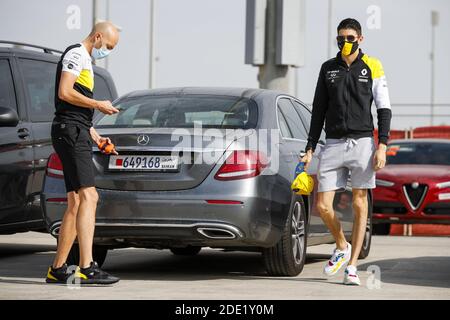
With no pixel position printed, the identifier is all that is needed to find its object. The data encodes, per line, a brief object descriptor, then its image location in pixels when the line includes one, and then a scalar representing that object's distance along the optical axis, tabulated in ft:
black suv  36.22
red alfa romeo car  55.98
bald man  29.17
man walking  31.50
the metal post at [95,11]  81.10
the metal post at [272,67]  52.39
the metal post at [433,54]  216.25
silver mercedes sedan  29.91
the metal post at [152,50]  145.59
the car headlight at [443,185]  56.13
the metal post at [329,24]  196.13
